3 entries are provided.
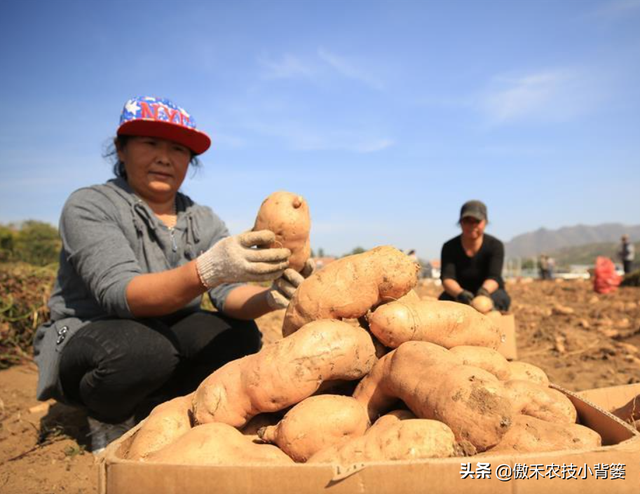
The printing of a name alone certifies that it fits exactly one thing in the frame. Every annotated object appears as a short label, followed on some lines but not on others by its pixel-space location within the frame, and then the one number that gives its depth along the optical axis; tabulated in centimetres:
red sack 1210
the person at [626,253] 1553
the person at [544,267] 2285
